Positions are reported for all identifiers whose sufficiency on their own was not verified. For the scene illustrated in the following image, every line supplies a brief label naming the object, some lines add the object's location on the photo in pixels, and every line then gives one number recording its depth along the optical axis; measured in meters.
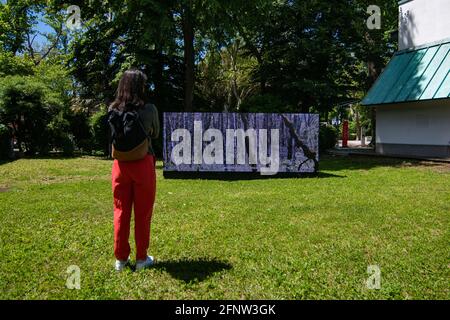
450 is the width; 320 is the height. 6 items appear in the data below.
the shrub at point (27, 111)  20.88
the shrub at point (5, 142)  19.62
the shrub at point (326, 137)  26.03
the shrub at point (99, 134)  23.38
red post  31.68
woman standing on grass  4.57
